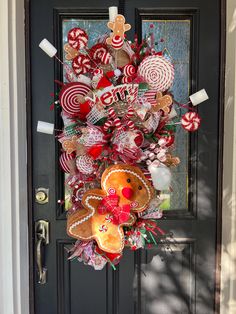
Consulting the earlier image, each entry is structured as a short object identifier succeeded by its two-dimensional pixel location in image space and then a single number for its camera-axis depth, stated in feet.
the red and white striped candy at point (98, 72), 4.26
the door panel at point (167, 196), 5.31
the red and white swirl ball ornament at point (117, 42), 4.13
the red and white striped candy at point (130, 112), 4.21
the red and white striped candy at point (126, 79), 4.21
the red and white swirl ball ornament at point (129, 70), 4.23
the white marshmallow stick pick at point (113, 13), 4.23
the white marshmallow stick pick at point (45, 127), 4.76
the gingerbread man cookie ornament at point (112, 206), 4.19
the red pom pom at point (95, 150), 4.22
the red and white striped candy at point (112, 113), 4.20
